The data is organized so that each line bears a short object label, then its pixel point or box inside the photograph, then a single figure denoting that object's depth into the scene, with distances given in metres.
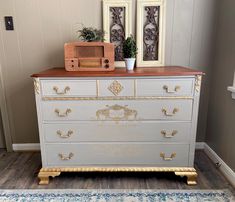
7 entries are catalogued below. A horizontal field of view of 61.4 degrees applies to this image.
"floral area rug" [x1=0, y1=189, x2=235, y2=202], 1.54
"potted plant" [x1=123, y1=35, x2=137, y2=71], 1.67
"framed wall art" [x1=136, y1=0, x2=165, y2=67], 1.89
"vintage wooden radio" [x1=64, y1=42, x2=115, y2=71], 1.66
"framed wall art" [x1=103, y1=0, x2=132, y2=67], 1.88
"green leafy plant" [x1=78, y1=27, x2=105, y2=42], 1.72
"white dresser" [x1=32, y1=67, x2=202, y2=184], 1.53
